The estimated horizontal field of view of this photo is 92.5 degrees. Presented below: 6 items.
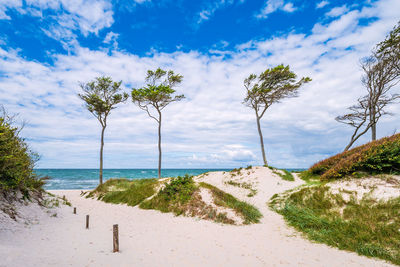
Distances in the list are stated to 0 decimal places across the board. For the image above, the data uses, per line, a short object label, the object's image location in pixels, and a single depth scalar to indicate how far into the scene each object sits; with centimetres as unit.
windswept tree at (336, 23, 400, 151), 1740
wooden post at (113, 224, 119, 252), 652
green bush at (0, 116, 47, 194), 801
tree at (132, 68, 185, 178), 2311
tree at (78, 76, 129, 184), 2334
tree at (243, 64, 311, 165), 2231
